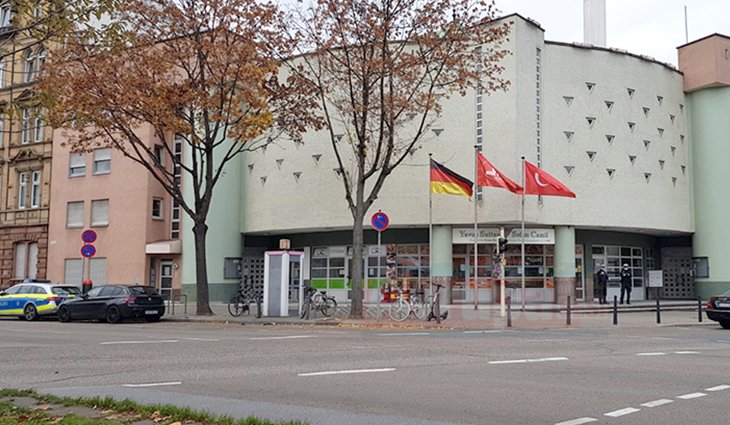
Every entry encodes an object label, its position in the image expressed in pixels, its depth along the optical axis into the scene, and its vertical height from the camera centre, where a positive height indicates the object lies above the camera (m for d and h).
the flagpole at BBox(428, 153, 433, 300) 33.67 +0.92
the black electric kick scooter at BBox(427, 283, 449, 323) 22.91 -0.90
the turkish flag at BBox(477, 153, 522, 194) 28.77 +4.29
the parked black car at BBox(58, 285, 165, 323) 25.56 -0.83
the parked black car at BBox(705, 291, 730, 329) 22.47 -0.74
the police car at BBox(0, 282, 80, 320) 27.36 -0.68
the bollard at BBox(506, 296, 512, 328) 21.70 -0.94
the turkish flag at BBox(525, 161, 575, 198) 30.32 +4.15
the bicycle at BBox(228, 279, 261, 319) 27.47 -0.71
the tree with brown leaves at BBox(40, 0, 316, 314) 24.36 +7.10
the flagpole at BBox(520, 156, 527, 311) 29.91 +3.29
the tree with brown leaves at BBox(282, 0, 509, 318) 23.80 +7.61
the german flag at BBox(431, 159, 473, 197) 28.50 +3.96
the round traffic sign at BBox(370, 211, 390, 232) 24.52 +2.08
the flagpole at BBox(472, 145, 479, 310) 29.39 +3.31
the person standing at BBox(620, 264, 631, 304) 34.69 +0.17
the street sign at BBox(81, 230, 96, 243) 29.05 +1.78
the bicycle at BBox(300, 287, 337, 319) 25.64 -0.74
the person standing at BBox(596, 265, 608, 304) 34.09 +0.04
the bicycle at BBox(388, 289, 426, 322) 24.14 -0.81
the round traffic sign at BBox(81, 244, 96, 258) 29.05 +1.23
